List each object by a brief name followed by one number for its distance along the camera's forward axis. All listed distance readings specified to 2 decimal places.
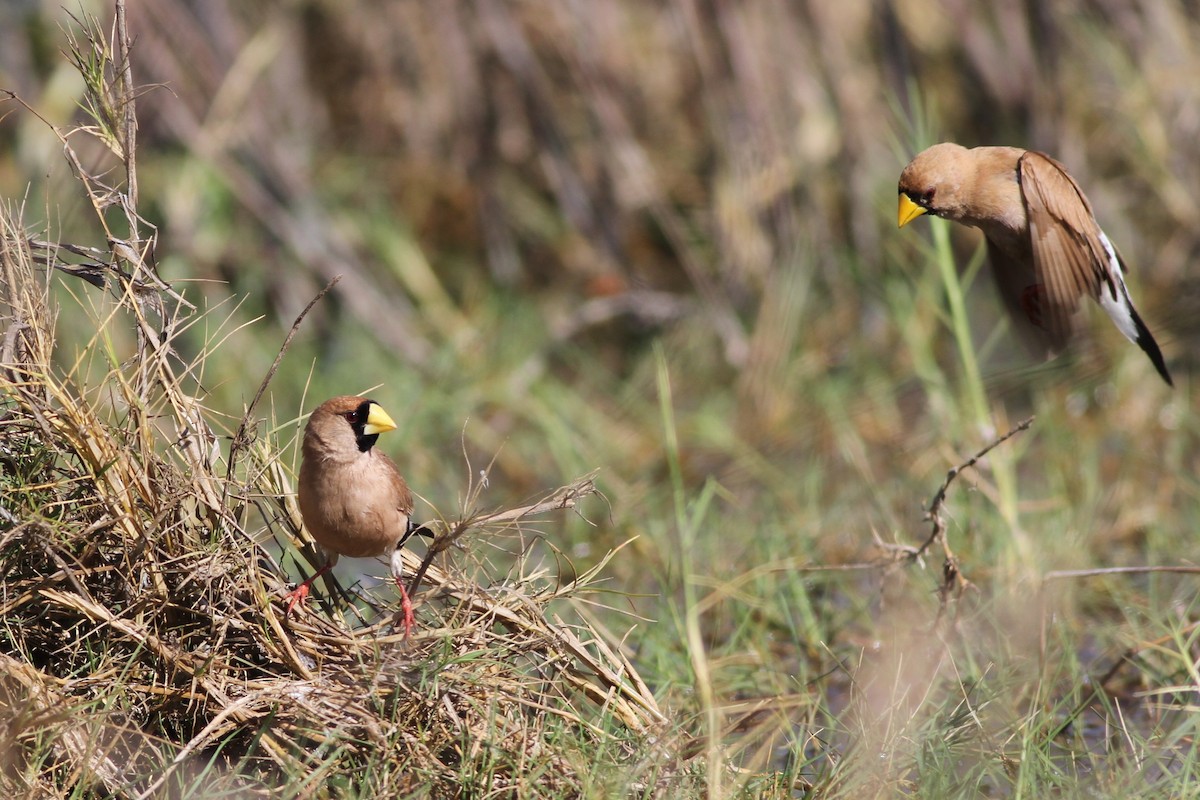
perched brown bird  5.86
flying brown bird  6.82
